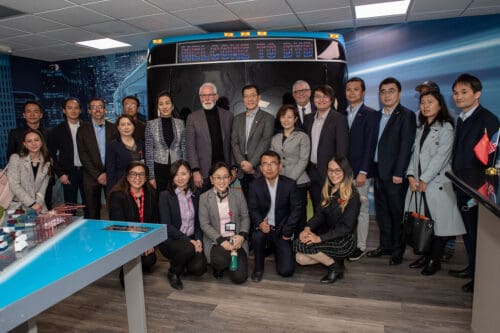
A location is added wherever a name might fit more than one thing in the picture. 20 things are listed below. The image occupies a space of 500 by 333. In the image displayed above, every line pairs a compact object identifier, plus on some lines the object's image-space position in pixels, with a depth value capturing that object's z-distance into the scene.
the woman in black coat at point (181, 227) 2.84
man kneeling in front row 2.94
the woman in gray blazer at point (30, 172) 2.95
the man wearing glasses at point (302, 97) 3.51
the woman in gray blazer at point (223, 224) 2.84
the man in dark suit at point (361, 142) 3.09
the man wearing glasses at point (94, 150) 3.49
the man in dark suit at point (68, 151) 3.59
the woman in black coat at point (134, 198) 2.79
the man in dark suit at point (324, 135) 3.05
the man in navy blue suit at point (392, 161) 2.97
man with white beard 3.23
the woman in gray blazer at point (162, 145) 3.20
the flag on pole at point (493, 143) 2.32
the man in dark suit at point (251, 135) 3.22
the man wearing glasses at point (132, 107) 3.63
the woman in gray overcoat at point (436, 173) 2.74
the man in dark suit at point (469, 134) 2.52
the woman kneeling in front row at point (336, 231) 2.84
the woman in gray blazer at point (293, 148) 3.09
